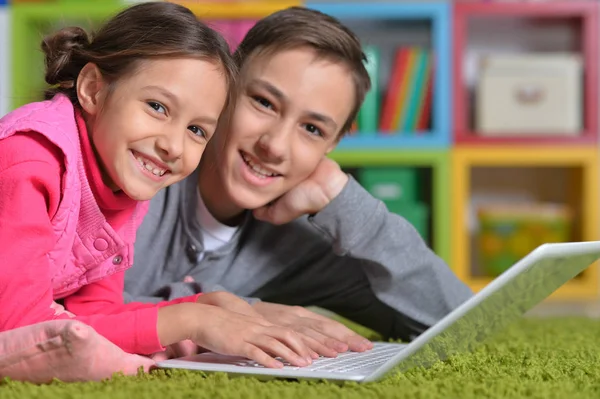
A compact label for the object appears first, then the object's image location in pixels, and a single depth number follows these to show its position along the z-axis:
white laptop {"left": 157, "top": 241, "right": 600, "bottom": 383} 0.82
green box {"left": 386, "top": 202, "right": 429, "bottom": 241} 2.43
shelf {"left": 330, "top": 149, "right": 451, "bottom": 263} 2.44
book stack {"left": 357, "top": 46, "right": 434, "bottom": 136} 2.52
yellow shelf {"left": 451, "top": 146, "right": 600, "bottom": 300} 2.46
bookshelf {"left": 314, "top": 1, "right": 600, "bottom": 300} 2.46
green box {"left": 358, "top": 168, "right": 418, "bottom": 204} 2.49
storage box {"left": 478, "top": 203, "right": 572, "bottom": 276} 2.54
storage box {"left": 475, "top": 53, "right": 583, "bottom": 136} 2.53
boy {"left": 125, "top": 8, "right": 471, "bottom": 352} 1.29
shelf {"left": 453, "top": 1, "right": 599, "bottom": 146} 2.49
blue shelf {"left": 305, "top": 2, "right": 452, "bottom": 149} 2.47
